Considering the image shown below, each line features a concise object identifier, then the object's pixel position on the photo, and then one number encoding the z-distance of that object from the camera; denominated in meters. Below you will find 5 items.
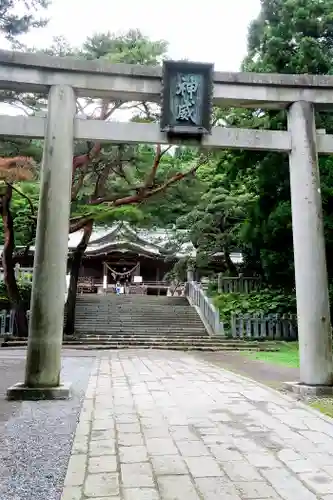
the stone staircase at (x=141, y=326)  15.17
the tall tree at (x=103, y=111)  14.05
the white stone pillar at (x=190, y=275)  23.95
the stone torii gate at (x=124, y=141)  5.58
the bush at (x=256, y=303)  16.83
